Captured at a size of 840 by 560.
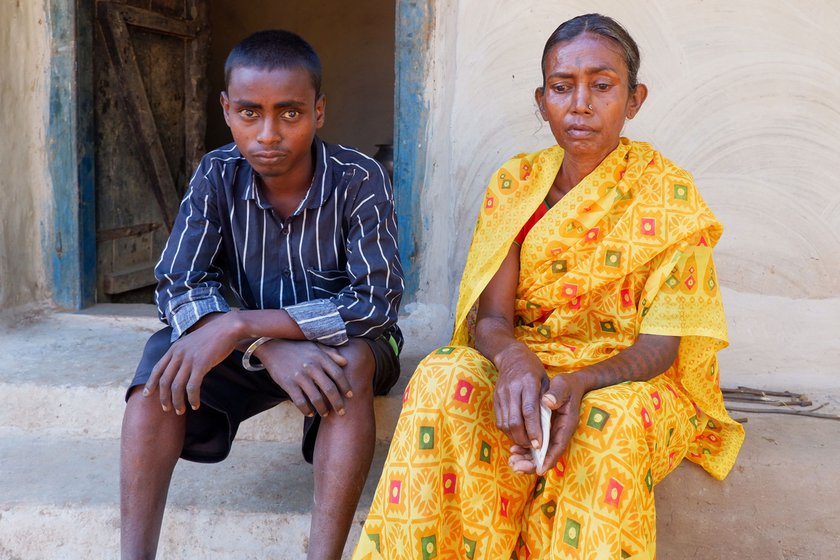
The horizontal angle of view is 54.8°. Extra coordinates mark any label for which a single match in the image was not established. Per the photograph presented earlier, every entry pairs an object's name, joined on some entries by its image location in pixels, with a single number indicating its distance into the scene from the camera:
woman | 1.56
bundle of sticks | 2.54
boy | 1.82
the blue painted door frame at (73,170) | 3.20
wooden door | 3.61
